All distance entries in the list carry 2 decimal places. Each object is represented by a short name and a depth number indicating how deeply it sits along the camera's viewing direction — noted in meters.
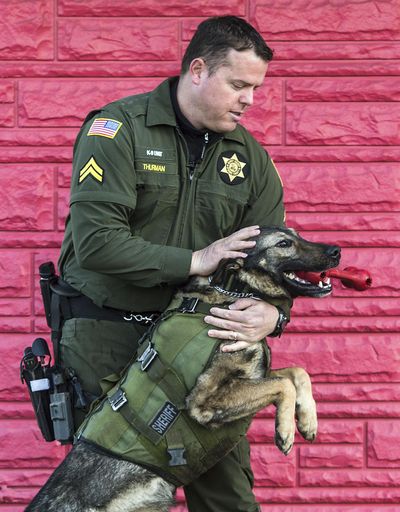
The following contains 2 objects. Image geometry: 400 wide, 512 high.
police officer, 6.60
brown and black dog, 6.50
